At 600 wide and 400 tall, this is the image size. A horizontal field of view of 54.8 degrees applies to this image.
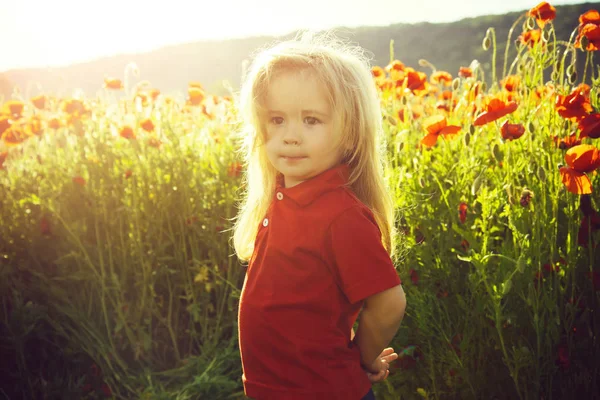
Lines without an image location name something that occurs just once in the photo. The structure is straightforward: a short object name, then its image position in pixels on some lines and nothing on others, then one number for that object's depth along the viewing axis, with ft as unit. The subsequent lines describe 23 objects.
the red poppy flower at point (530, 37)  7.12
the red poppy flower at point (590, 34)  6.28
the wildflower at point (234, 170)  8.90
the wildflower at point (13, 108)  9.43
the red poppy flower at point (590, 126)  5.33
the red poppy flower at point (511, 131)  5.79
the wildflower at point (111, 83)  10.50
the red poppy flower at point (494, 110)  5.86
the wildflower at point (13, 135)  9.38
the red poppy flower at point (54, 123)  9.31
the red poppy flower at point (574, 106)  5.55
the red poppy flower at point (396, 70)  9.19
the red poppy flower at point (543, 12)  6.60
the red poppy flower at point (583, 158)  5.19
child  4.11
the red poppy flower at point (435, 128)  6.48
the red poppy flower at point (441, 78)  10.57
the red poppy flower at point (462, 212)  6.74
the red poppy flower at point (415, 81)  8.66
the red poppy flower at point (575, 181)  5.21
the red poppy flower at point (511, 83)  8.37
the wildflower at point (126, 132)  8.64
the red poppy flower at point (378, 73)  10.40
